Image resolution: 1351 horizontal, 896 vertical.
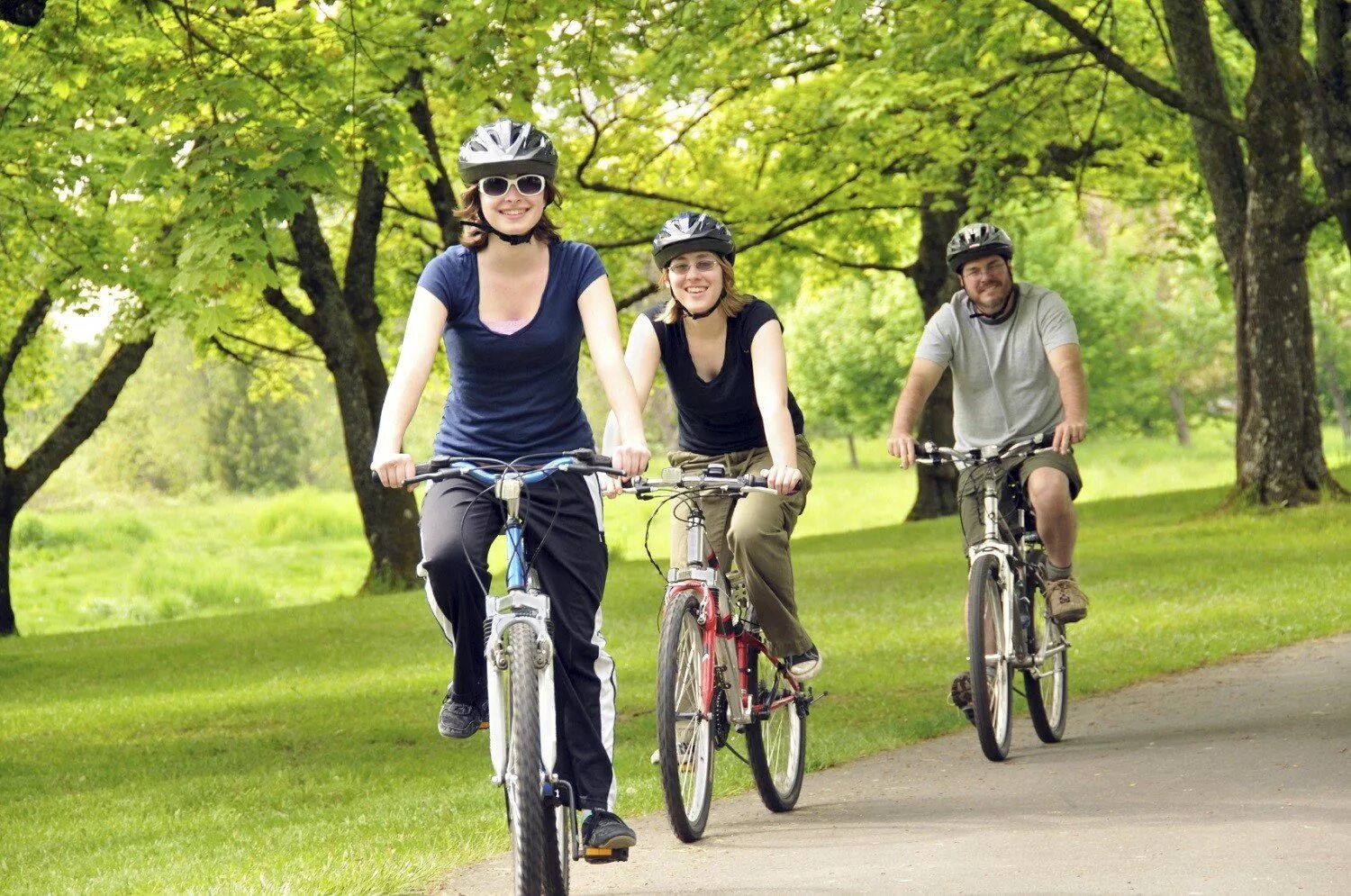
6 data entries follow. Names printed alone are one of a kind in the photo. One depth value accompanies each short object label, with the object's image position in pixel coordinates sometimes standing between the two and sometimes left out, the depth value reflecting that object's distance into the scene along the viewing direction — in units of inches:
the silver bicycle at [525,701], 370.0
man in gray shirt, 623.8
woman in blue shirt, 400.5
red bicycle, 472.1
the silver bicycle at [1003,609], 596.4
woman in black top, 510.9
